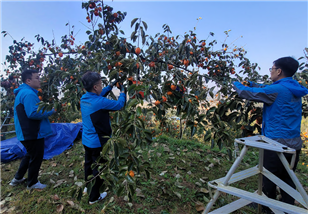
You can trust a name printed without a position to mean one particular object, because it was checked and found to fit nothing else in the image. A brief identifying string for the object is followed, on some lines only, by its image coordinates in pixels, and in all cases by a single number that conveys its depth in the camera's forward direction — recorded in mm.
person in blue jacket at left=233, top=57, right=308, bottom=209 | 1561
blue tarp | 3162
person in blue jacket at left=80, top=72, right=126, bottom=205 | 1721
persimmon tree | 1291
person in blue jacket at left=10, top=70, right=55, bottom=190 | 2166
